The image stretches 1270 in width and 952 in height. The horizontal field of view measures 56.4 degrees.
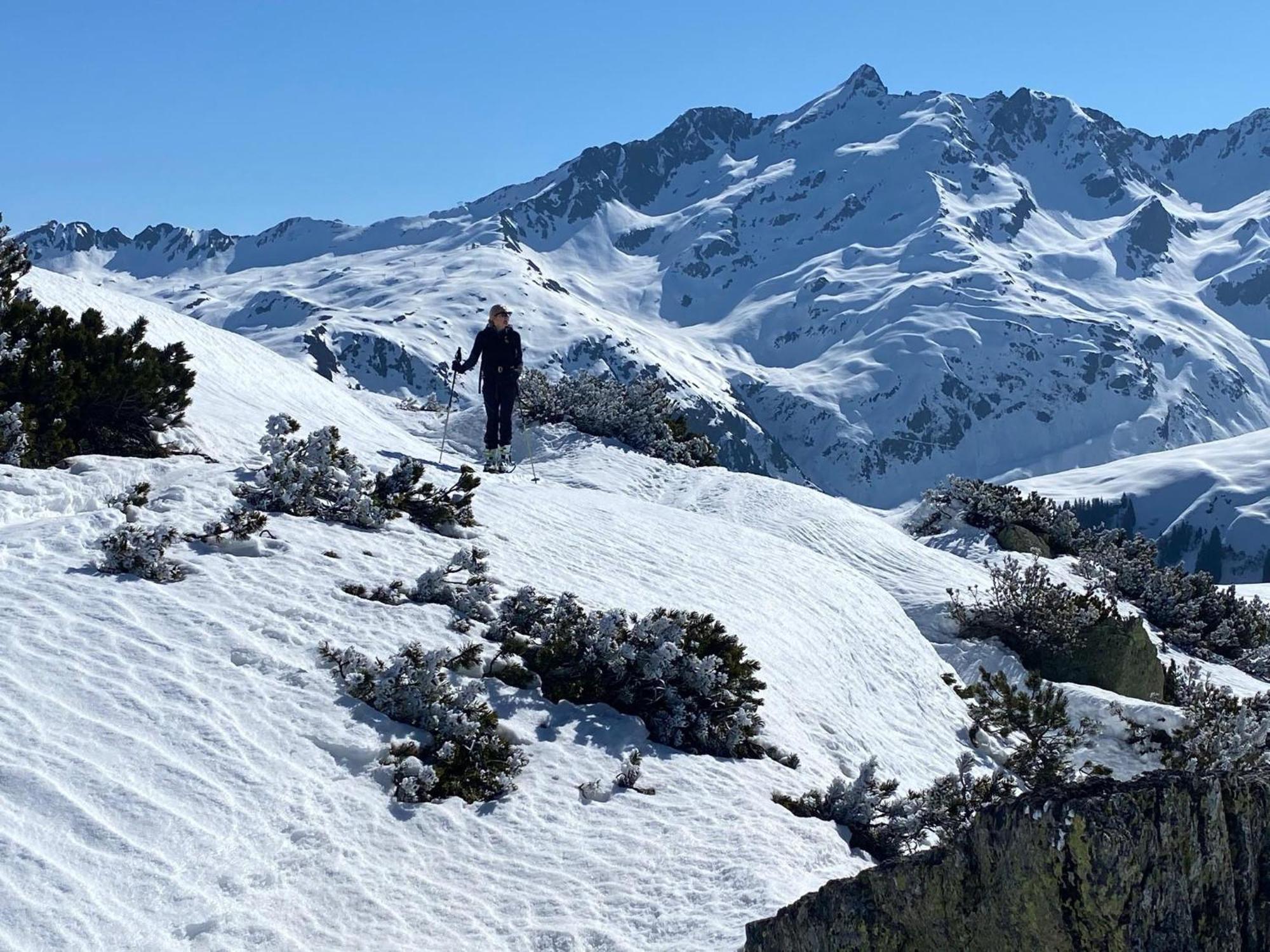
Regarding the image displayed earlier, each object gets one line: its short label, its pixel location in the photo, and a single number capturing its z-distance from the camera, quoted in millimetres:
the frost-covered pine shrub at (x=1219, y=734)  13336
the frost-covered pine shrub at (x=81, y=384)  13492
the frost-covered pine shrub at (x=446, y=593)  10906
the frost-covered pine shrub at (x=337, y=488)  12727
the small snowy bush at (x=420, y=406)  32594
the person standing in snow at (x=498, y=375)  19656
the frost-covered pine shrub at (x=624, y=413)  28016
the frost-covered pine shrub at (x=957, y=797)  9383
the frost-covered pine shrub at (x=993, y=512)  27750
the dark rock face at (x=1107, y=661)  17906
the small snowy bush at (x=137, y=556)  10102
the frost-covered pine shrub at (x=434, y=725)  8328
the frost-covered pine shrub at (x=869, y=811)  9281
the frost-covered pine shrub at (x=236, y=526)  11188
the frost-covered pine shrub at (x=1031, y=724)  12977
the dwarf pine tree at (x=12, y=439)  12633
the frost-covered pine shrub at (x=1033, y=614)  18250
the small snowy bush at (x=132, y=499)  11492
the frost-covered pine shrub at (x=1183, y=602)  23844
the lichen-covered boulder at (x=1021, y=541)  26484
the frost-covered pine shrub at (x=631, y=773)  9078
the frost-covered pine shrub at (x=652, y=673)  10102
